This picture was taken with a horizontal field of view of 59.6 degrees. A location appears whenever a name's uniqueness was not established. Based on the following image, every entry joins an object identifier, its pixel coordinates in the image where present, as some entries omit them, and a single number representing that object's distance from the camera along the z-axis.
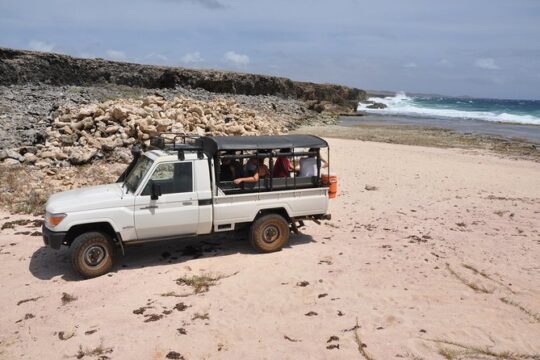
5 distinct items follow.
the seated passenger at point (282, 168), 10.09
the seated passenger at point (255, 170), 9.52
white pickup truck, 8.30
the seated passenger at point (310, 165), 10.12
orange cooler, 10.19
